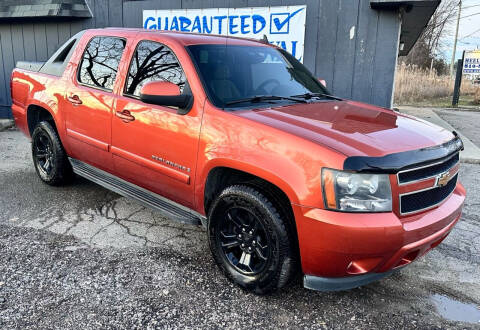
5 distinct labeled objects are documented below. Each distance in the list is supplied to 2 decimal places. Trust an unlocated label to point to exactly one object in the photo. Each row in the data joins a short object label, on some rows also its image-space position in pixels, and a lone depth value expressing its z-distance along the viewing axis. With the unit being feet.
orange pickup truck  7.79
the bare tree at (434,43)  105.70
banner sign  23.39
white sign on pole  66.32
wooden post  54.75
